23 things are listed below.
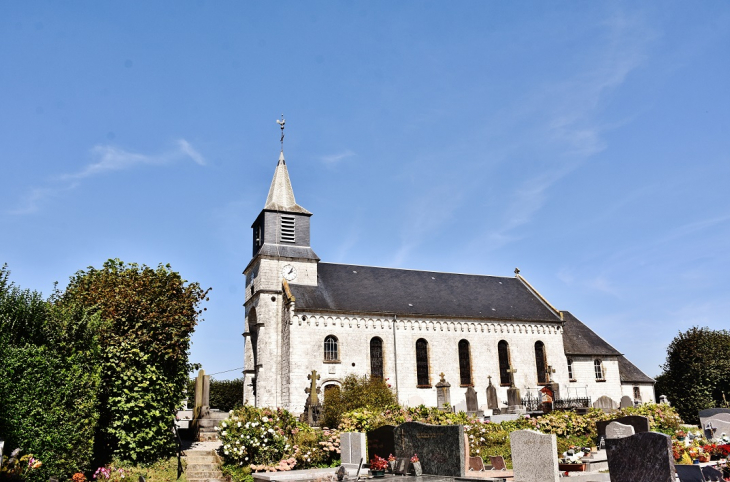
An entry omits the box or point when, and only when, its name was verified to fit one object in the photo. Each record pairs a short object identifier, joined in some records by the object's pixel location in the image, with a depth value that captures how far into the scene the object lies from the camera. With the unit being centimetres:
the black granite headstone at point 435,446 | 1252
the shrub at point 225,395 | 4567
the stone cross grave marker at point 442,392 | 3275
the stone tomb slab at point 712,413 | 1864
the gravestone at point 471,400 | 3187
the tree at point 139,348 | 1636
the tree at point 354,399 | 2352
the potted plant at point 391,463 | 1388
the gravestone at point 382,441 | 1453
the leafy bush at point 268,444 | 1636
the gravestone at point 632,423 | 1690
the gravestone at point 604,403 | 3158
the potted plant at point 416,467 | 1318
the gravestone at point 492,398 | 3291
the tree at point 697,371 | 3653
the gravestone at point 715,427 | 1780
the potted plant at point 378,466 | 1371
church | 3247
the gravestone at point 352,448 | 1547
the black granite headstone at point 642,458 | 880
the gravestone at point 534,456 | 1070
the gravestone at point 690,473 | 1002
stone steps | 1577
